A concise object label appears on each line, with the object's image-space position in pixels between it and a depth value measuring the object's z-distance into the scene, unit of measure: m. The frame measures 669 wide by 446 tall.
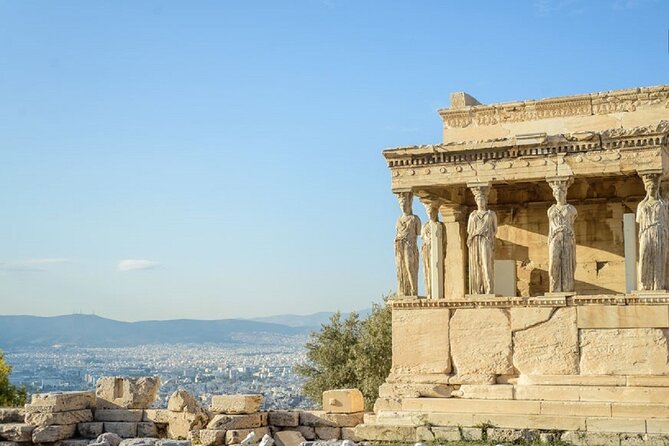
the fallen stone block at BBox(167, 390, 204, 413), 18.73
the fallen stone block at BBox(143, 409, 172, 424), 18.92
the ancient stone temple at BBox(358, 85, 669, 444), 15.98
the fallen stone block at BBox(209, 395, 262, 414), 18.33
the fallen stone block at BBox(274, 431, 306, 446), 18.25
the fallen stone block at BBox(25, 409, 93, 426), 18.55
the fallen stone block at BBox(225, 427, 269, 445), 17.78
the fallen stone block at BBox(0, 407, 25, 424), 19.33
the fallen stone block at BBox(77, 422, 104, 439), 18.88
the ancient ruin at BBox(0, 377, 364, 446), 18.25
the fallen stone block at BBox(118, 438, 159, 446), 16.03
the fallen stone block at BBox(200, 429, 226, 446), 17.83
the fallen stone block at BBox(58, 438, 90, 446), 18.40
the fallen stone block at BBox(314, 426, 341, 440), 18.24
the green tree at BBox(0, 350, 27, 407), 27.61
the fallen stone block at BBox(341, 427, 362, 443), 17.94
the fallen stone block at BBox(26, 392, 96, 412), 18.62
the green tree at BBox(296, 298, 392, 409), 26.78
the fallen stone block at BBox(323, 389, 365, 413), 18.44
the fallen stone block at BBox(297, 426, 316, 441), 18.39
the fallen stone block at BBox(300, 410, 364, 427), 18.36
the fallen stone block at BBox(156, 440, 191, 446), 15.71
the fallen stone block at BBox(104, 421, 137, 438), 18.81
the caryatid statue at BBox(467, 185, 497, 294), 17.23
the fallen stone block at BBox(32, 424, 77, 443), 18.42
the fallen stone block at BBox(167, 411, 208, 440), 18.58
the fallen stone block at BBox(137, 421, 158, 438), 18.81
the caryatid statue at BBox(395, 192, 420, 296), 17.77
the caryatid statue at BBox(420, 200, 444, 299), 19.14
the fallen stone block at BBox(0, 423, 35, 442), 18.53
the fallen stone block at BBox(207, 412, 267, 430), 18.09
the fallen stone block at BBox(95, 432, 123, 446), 17.17
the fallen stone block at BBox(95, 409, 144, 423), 19.05
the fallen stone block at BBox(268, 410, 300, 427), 18.70
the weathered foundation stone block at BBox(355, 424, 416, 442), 16.52
